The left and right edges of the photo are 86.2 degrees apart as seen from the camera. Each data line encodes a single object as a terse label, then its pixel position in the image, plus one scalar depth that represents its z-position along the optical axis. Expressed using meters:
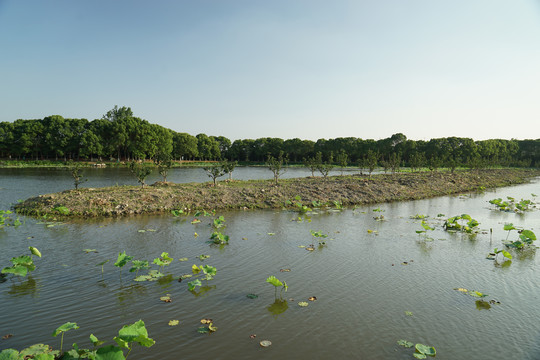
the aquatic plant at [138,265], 9.27
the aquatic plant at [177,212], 19.12
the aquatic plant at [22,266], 8.66
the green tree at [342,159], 53.88
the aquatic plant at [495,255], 11.96
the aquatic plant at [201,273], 8.68
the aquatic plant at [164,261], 9.78
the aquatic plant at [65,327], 5.42
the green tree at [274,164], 34.59
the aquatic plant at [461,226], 17.42
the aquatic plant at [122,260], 9.10
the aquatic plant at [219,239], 13.57
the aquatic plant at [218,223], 16.71
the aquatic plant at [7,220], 15.89
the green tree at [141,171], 25.23
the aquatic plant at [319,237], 14.23
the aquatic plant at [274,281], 8.16
